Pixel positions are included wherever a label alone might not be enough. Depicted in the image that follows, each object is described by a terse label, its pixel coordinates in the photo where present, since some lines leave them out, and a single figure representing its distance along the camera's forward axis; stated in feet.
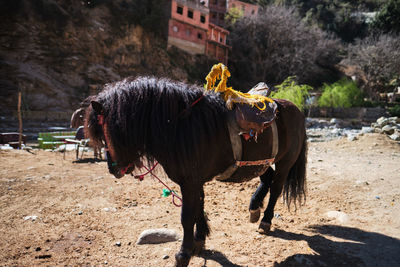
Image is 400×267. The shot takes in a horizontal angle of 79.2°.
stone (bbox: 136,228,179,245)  8.39
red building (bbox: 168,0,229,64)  91.09
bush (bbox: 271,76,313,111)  46.80
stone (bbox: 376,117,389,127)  38.33
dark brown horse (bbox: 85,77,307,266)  6.33
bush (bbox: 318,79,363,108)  74.72
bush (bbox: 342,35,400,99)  85.10
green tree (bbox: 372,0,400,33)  112.70
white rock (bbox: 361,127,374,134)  35.04
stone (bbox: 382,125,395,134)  30.81
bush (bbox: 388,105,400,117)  71.42
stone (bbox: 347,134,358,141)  27.95
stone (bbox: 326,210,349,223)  9.97
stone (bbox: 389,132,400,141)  28.63
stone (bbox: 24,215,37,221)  9.77
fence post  30.17
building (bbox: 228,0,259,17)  121.50
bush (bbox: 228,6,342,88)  99.55
